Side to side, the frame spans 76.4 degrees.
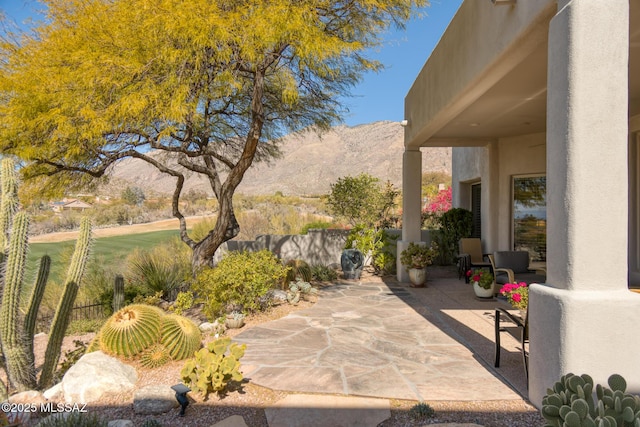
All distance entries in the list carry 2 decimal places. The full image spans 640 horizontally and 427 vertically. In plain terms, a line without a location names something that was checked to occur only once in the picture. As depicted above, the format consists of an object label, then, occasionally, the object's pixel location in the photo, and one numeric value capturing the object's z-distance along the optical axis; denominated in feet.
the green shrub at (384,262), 35.37
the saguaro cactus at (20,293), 13.78
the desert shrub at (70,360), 16.10
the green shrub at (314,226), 47.27
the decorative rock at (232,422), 10.16
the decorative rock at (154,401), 11.07
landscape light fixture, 10.77
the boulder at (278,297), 24.22
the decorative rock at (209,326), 18.95
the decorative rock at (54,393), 12.19
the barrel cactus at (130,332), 14.10
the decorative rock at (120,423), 9.95
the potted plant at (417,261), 29.40
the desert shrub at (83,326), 25.43
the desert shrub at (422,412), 10.41
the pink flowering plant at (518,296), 17.25
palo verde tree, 20.92
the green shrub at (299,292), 24.47
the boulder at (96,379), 11.87
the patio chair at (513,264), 27.22
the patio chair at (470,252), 32.82
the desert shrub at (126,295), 28.63
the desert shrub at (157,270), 30.66
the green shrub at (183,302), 21.43
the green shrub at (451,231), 39.37
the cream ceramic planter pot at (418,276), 29.35
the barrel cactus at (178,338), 14.79
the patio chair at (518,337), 12.30
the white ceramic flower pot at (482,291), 24.67
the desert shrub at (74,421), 9.31
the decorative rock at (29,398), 11.90
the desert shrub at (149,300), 23.66
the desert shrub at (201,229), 43.93
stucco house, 8.91
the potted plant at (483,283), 24.49
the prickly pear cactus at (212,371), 11.71
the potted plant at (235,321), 19.34
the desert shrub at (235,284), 20.42
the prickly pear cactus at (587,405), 5.97
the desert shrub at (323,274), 33.86
